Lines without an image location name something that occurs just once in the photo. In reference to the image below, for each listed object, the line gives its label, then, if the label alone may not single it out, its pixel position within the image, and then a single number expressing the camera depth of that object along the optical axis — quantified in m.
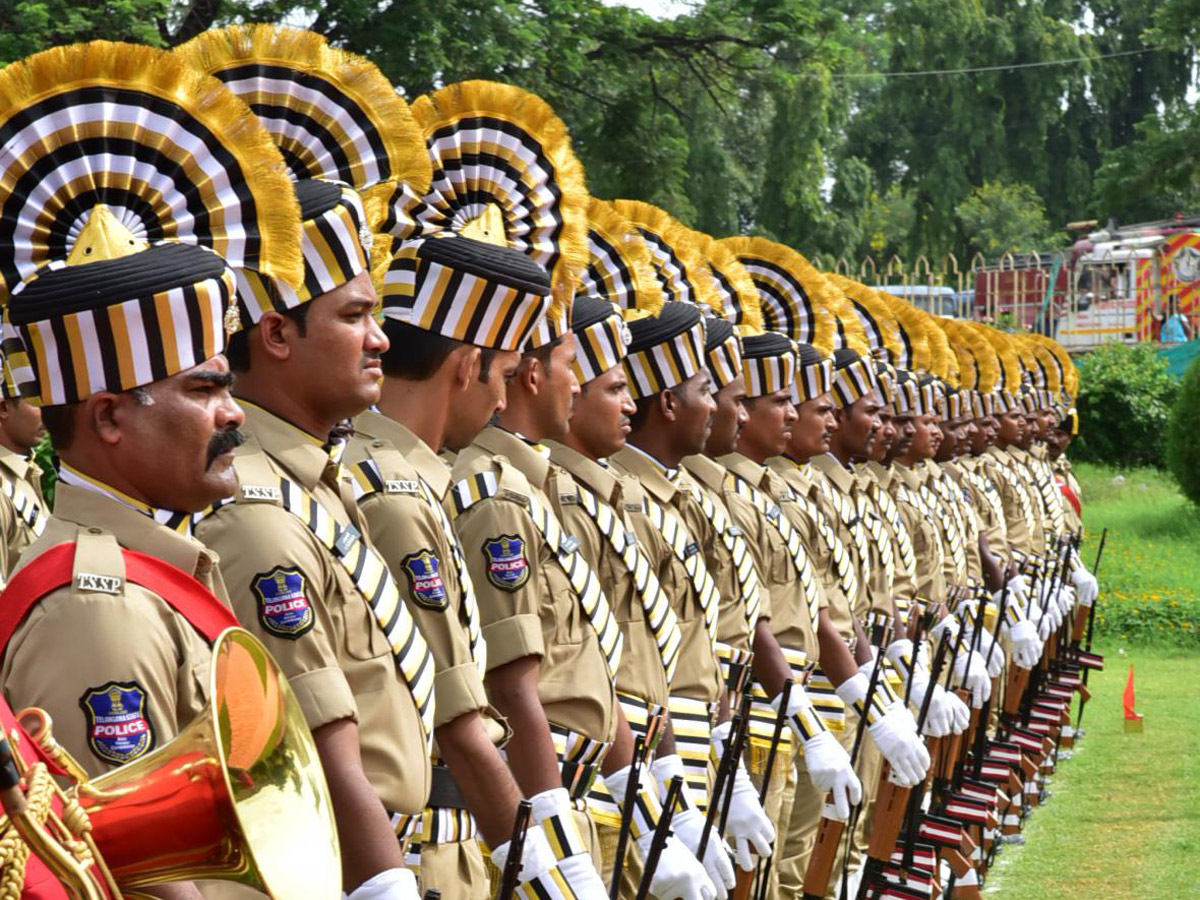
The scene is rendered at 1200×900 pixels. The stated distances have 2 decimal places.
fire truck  30.38
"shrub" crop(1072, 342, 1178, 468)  26.69
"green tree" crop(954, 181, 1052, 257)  42.09
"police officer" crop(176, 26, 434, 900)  3.04
